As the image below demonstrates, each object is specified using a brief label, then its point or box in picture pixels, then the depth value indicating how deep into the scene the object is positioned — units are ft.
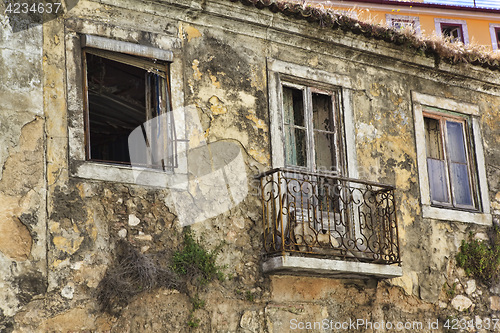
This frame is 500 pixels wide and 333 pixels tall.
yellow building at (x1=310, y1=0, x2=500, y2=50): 122.11
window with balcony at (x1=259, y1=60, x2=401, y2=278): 52.47
